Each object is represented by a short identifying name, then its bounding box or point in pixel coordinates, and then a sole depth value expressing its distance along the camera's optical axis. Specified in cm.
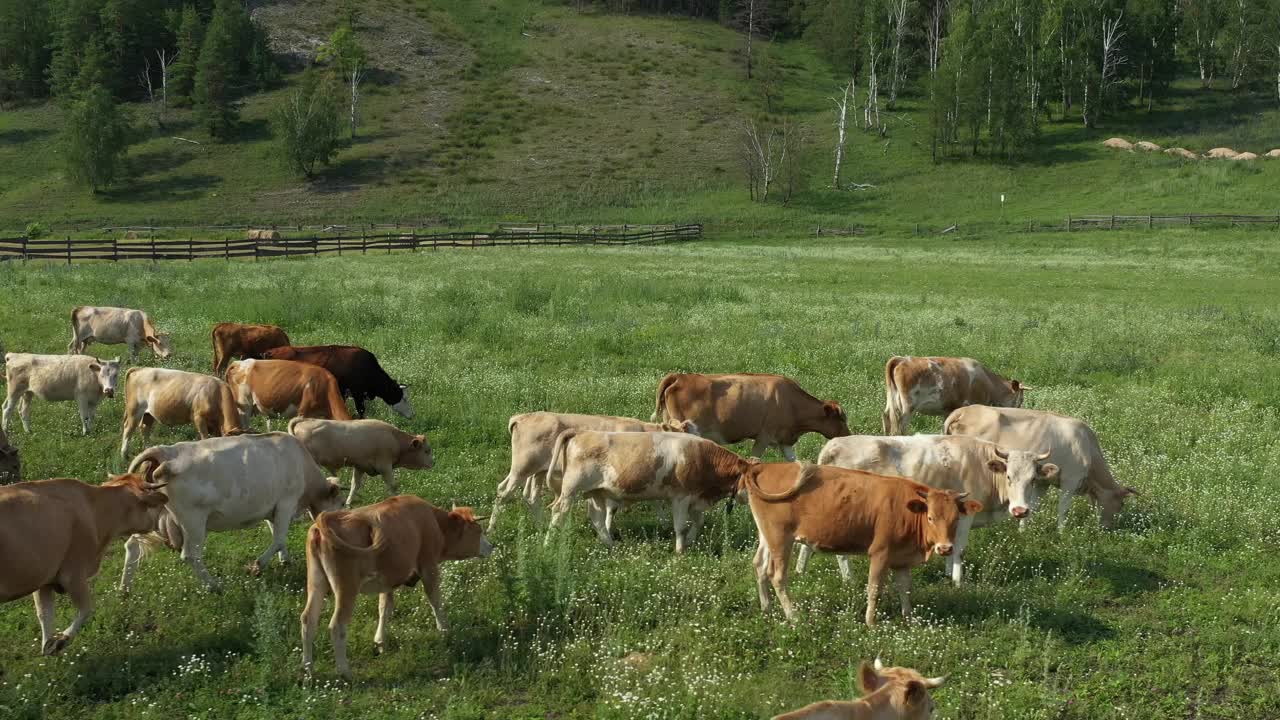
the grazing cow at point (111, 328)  1955
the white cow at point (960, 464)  1001
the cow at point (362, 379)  1551
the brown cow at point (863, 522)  841
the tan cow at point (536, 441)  1128
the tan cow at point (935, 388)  1466
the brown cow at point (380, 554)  734
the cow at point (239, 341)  1753
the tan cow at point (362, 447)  1147
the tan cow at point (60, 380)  1408
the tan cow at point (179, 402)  1258
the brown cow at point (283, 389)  1367
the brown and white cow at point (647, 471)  1008
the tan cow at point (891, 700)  560
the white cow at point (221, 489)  880
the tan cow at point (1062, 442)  1102
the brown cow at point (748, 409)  1303
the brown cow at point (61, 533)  714
